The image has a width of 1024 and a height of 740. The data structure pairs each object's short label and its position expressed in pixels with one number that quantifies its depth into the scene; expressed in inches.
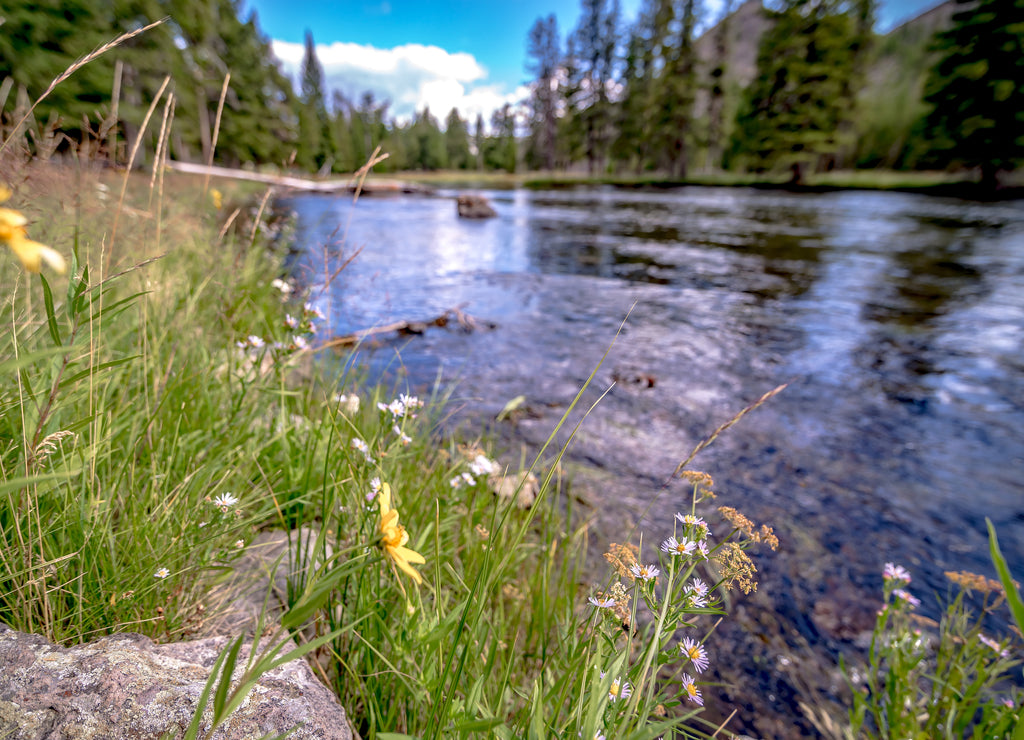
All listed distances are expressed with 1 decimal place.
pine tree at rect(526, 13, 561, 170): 2014.0
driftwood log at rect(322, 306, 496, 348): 189.2
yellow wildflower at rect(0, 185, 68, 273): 12.8
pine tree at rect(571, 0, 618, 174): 1936.5
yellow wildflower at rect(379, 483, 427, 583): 21.2
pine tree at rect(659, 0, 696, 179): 1508.4
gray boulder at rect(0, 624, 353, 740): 31.6
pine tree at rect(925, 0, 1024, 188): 895.1
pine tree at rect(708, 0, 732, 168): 1485.0
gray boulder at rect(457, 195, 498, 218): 647.8
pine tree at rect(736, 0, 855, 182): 1163.3
